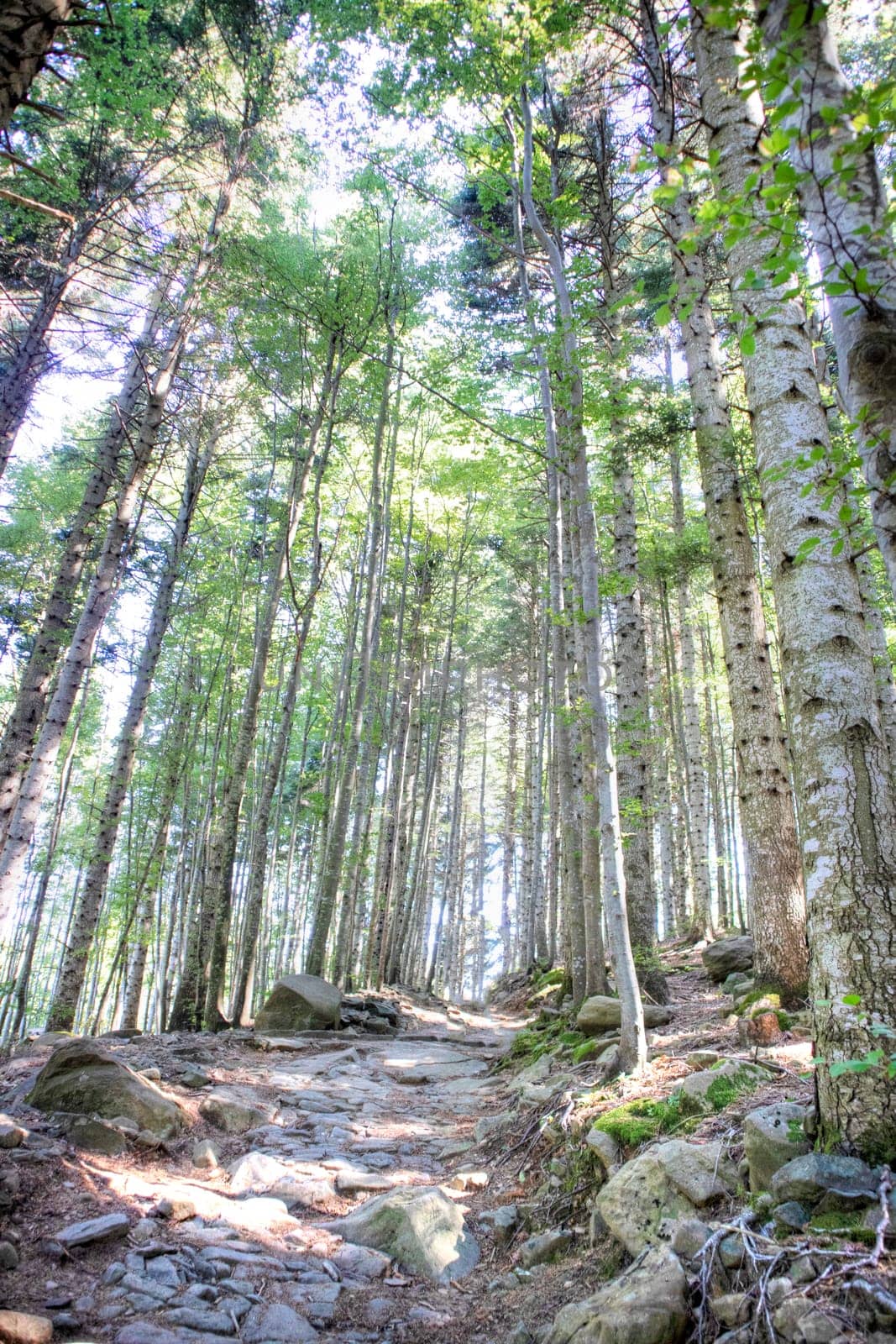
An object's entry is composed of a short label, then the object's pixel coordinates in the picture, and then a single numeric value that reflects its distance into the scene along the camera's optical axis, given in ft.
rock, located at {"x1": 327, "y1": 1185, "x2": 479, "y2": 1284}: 11.13
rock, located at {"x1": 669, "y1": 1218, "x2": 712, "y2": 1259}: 7.77
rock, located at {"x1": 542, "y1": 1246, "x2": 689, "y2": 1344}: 6.84
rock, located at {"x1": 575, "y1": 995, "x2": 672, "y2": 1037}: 21.22
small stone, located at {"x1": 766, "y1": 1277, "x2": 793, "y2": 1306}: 6.17
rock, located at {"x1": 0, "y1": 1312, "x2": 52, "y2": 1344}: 7.44
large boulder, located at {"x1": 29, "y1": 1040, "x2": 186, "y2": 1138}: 14.82
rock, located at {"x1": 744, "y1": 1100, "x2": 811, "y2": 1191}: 8.04
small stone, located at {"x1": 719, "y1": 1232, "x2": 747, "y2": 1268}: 7.15
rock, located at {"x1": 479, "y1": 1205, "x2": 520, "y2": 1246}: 11.91
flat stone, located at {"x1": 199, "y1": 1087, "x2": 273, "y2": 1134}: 17.35
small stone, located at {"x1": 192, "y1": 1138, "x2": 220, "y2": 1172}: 14.47
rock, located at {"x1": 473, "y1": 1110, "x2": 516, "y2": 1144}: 17.29
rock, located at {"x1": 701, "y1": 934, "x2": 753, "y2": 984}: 26.73
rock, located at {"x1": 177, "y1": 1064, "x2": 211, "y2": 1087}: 19.22
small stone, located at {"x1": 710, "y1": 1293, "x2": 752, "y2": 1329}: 6.43
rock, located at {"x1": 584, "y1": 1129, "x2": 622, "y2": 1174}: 11.41
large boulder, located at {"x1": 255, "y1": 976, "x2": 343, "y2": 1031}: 31.50
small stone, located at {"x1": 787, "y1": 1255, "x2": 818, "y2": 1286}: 6.21
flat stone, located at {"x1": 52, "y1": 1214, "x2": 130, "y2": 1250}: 10.02
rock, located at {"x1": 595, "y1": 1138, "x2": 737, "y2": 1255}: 8.82
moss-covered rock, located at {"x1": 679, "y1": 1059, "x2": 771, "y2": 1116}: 11.10
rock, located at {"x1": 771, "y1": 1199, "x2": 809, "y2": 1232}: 6.97
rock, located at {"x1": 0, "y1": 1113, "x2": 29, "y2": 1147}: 12.23
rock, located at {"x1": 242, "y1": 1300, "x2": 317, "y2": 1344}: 8.70
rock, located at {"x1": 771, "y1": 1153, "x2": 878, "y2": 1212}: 6.87
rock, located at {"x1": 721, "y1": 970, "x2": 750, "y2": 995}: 21.89
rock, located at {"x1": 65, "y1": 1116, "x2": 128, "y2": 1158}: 13.53
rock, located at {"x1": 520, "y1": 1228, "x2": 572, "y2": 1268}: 10.66
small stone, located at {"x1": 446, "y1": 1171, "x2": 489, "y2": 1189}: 14.28
